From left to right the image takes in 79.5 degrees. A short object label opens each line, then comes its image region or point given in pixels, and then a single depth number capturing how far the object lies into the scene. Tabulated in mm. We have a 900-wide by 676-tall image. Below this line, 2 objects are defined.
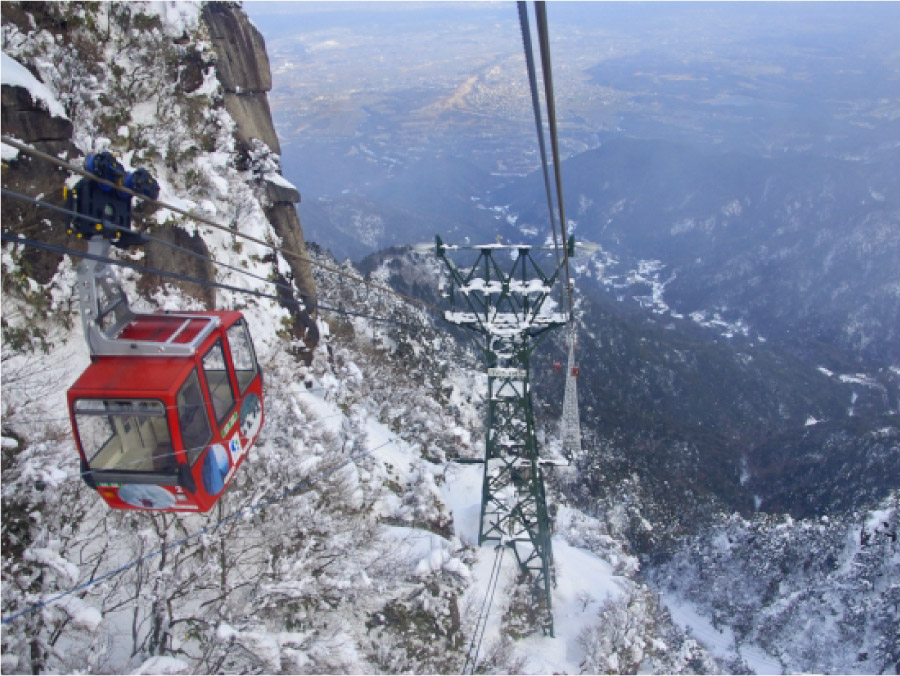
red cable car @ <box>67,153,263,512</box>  5996
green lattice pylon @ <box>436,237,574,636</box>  13773
